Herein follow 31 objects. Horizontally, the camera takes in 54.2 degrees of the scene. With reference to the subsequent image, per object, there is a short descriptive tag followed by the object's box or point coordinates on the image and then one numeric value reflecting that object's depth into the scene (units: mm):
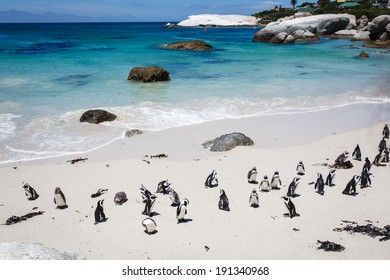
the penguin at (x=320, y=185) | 9039
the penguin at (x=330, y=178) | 9445
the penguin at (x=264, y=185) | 9102
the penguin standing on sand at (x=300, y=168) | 10326
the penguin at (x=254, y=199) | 8359
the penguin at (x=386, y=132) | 13266
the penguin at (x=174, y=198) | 8492
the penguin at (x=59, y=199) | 8375
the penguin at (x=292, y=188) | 8820
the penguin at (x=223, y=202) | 8251
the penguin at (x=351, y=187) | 8945
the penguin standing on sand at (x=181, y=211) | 7670
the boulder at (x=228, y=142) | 12195
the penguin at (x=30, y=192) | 8828
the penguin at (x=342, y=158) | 10797
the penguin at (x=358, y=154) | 11288
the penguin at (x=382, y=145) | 11797
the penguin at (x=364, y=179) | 9266
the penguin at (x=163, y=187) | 9125
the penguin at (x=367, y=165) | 10094
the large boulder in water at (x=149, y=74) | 24000
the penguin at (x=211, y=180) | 9449
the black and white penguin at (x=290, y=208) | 7919
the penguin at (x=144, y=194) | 8417
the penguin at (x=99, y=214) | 7809
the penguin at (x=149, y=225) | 7298
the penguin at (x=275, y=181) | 9281
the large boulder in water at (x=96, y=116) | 15188
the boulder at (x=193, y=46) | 44625
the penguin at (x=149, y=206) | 8078
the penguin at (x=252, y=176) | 9616
